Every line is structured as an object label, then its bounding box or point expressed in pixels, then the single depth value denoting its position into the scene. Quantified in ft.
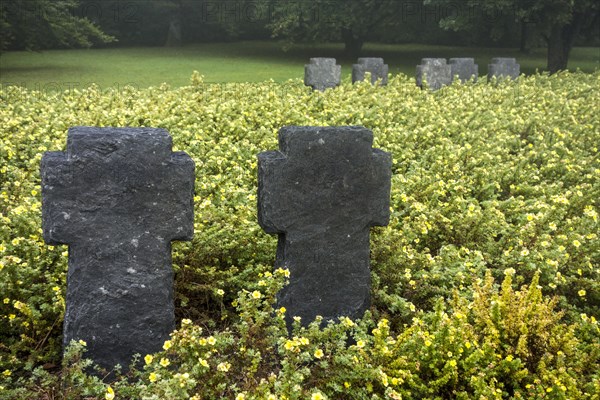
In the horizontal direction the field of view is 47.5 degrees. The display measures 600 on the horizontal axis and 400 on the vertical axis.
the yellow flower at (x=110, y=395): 8.87
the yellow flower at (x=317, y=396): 9.07
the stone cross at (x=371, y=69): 47.21
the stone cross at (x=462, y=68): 50.01
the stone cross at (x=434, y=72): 44.80
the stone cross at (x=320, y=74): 42.68
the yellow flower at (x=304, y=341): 9.79
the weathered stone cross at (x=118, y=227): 10.71
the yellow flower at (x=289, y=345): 9.61
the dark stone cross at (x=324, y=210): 11.76
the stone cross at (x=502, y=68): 50.96
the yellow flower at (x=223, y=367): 9.29
